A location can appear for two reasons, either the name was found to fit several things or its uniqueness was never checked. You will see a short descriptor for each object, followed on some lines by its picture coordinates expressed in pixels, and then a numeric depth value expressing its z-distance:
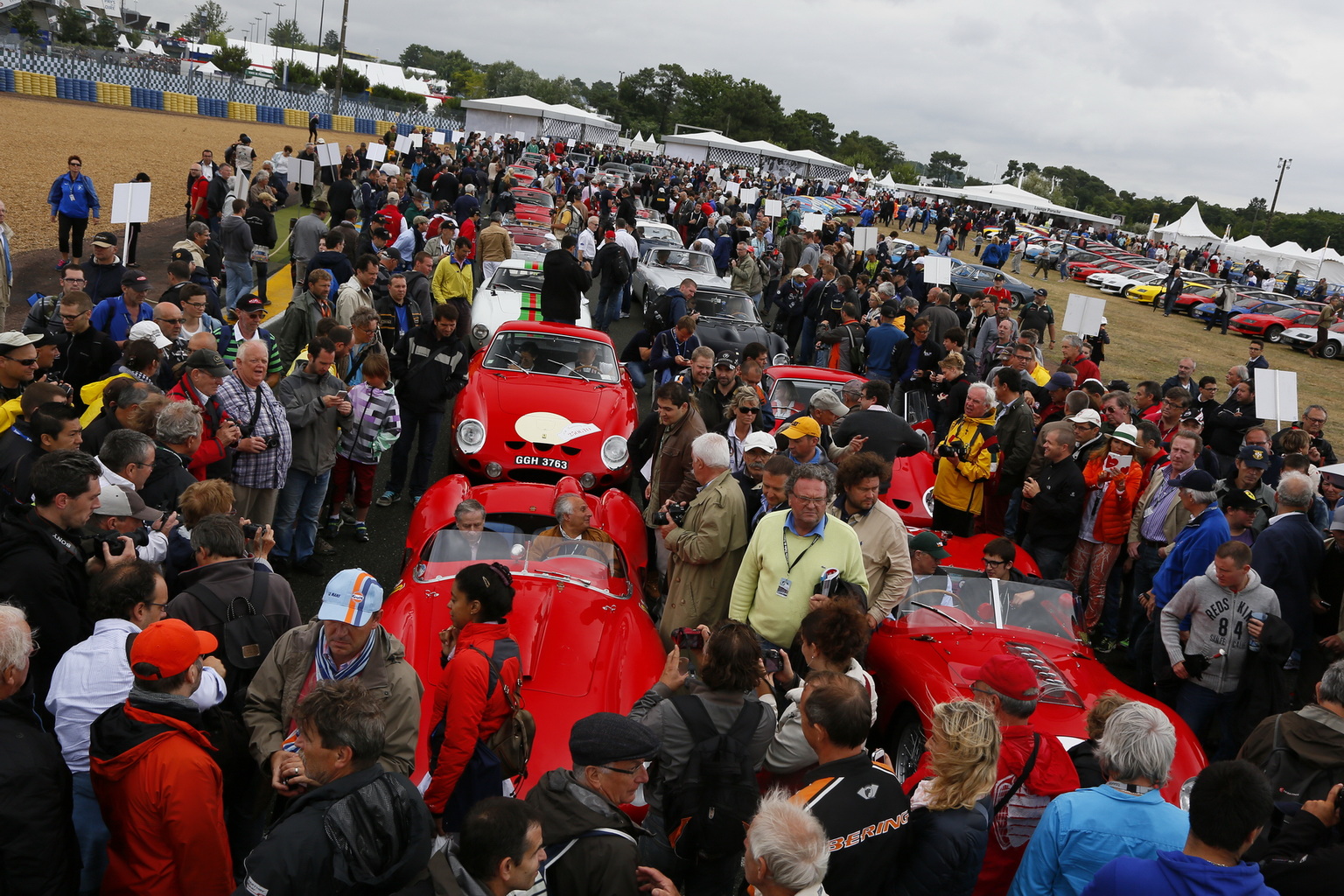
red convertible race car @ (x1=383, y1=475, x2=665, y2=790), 4.81
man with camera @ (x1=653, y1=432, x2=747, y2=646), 5.50
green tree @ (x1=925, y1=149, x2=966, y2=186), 138.49
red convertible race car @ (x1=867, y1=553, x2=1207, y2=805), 5.27
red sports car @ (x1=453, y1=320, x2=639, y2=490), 8.41
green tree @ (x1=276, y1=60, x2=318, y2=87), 86.00
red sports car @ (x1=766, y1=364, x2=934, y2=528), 8.34
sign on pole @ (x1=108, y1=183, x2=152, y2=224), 11.59
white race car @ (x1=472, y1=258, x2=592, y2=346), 13.11
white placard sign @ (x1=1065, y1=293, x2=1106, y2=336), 13.30
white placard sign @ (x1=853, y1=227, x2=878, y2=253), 20.31
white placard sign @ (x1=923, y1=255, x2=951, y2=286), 16.25
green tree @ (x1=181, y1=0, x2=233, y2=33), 166.75
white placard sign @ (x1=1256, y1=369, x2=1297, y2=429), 9.70
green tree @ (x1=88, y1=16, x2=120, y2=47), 88.32
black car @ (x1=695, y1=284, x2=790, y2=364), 14.20
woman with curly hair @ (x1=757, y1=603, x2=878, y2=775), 3.83
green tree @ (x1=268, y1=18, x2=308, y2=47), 185.76
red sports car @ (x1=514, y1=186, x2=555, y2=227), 23.72
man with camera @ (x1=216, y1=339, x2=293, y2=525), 6.44
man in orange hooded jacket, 3.18
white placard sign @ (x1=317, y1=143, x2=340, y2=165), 23.42
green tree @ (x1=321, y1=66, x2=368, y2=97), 75.00
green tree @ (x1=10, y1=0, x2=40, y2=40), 66.38
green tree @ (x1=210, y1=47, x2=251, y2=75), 86.44
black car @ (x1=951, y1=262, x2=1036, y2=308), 26.63
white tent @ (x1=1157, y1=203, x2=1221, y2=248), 56.56
